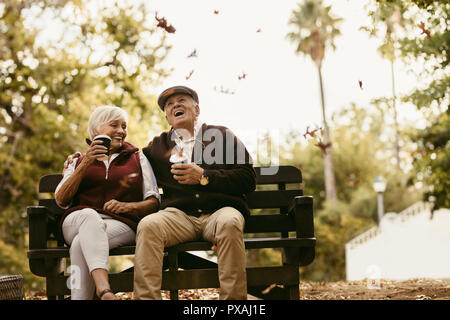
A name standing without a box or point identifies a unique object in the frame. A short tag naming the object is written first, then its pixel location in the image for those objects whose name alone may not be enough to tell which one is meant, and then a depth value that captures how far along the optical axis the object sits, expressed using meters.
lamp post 16.56
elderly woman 3.14
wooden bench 3.42
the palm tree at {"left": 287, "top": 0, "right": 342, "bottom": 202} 28.53
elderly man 3.11
